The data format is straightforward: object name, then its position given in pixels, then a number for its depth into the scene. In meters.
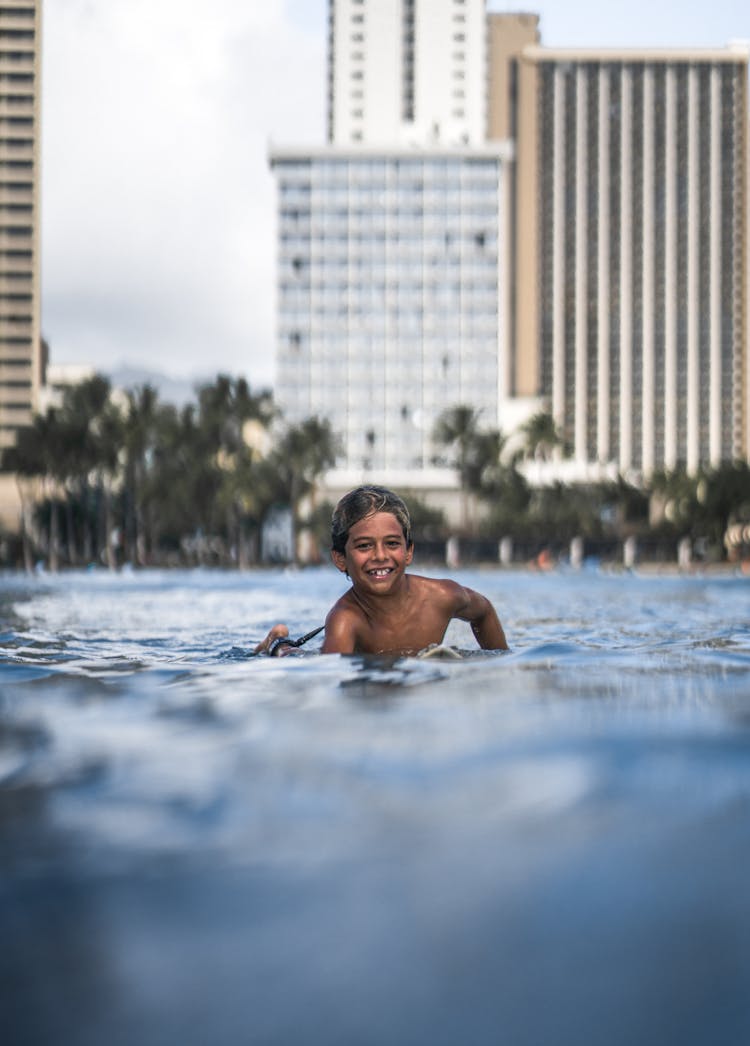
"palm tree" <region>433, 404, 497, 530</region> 79.25
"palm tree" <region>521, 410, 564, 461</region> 89.06
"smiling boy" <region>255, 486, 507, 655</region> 5.19
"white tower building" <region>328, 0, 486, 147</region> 119.50
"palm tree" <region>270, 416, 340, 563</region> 73.25
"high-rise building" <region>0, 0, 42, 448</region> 109.69
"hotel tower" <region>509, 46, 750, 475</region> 149.88
